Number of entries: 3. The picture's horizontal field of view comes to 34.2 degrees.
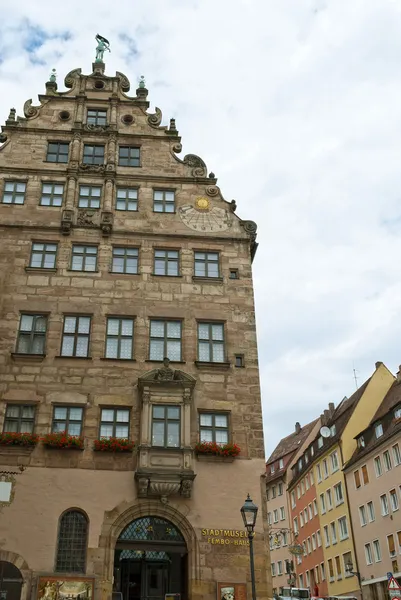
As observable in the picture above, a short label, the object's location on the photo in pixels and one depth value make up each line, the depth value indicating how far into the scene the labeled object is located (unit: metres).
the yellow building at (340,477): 41.09
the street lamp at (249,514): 15.05
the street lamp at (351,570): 38.18
